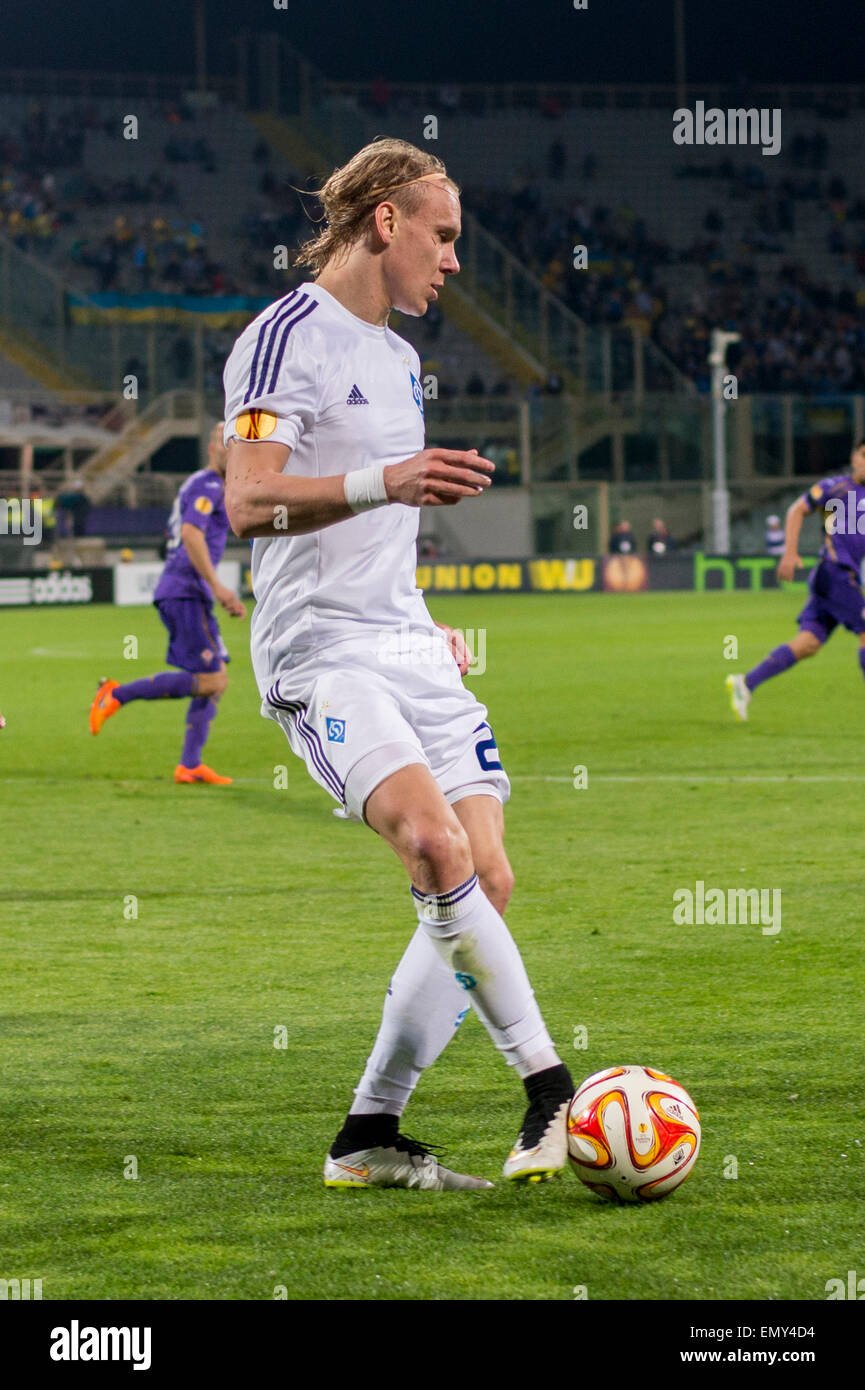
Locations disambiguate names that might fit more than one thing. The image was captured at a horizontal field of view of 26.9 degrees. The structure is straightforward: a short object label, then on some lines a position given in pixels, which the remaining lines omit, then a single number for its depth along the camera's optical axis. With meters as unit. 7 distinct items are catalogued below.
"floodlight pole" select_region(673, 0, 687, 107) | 42.81
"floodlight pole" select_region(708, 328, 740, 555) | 33.41
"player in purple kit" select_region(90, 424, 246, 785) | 10.50
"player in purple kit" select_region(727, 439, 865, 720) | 12.65
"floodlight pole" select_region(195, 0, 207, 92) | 41.50
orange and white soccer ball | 3.65
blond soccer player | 3.63
